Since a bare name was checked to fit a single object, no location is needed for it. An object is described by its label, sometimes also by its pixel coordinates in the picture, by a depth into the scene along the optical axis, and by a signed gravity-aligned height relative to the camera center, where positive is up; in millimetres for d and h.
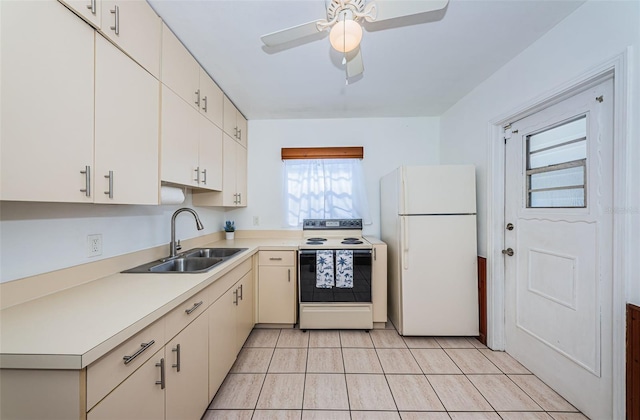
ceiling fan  1139 +980
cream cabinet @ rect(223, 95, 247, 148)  2413 +980
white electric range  2381 -746
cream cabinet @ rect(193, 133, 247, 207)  2381 +337
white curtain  3043 +271
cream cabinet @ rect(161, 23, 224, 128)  1493 +966
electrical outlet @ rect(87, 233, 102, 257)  1302 -189
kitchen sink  1597 -391
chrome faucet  1874 -165
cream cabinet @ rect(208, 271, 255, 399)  1483 -856
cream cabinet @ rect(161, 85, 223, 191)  1498 +483
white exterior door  1354 -232
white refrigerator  2225 -363
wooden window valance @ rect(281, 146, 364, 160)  3002 +735
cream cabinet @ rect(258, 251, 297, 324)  2461 -811
